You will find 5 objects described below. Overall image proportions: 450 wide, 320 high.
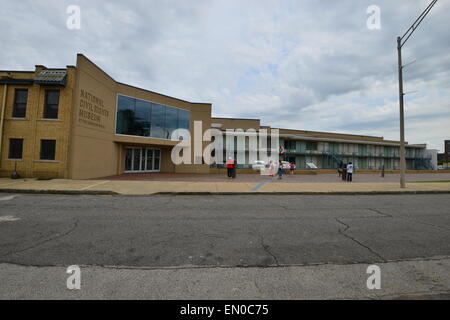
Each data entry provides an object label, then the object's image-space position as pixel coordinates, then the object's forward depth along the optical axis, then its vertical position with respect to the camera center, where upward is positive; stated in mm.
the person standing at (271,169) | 23427 +167
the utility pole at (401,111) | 13273 +3857
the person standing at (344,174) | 19853 -78
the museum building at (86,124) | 14750 +3341
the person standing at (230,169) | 20094 +82
